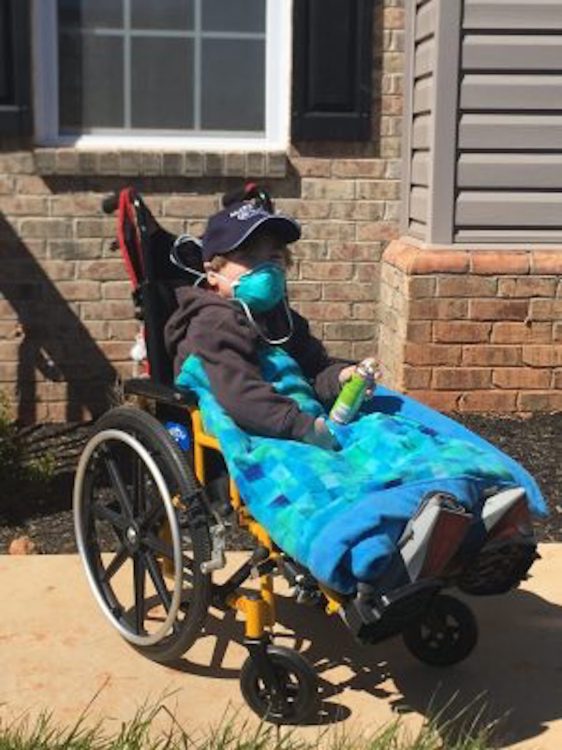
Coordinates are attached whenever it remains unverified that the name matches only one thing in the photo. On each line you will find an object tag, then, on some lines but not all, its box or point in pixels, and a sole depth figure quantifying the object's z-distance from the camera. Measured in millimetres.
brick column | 5641
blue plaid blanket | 2541
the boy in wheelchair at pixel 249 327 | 2996
